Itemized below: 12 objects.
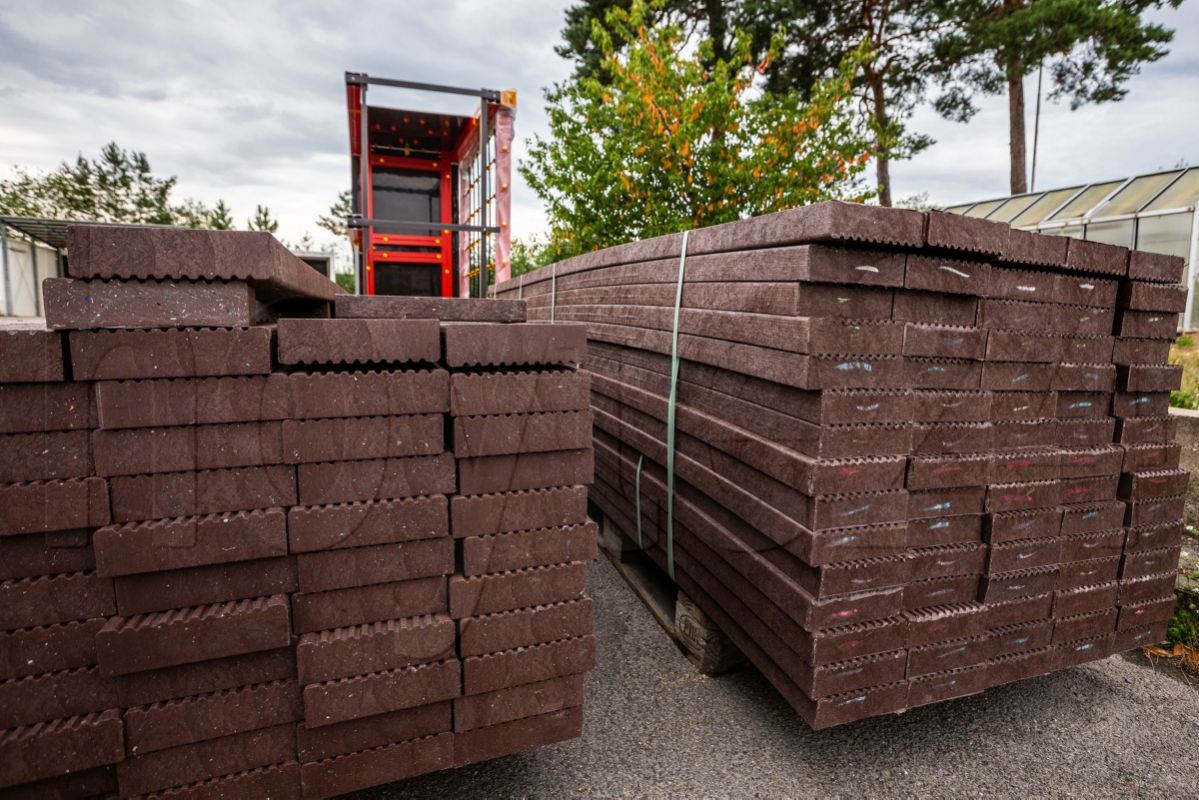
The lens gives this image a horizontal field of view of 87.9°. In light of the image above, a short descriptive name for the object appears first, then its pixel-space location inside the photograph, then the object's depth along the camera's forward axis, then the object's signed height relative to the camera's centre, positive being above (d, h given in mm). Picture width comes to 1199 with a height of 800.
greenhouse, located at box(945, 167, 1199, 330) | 10570 +2184
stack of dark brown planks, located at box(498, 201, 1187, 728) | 2381 -544
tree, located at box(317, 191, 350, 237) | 54844 +8434
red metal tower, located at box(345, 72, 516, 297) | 6301 +1381
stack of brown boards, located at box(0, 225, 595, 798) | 1716 -679
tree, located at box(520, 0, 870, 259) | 8656 +2462
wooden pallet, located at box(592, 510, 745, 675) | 3209 -1736
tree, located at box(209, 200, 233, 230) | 37434 +5764
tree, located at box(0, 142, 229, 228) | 27562 +5541
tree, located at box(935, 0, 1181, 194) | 11008 +5458
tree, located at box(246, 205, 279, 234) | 44938 +6679
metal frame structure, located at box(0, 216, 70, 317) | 13883 +1772
